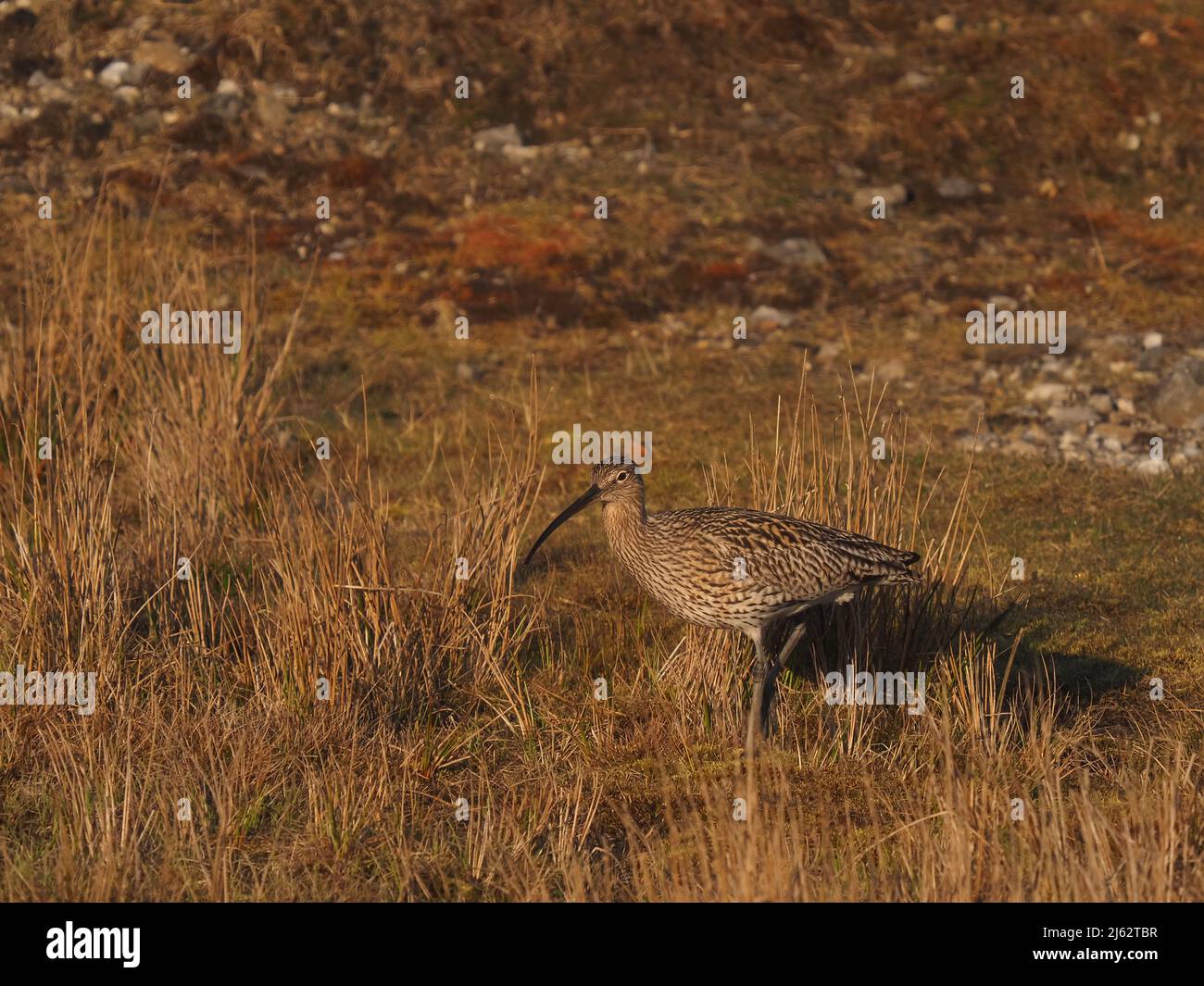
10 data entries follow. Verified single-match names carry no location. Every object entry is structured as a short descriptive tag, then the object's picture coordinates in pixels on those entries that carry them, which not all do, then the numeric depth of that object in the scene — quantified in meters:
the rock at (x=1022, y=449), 10.15
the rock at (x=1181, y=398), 10.66
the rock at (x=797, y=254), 13.76
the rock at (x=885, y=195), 14.75
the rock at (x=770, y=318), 12.80
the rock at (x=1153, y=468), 9.83
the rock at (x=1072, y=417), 10.72
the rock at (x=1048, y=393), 11.13
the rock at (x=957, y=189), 14.95
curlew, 5.74
